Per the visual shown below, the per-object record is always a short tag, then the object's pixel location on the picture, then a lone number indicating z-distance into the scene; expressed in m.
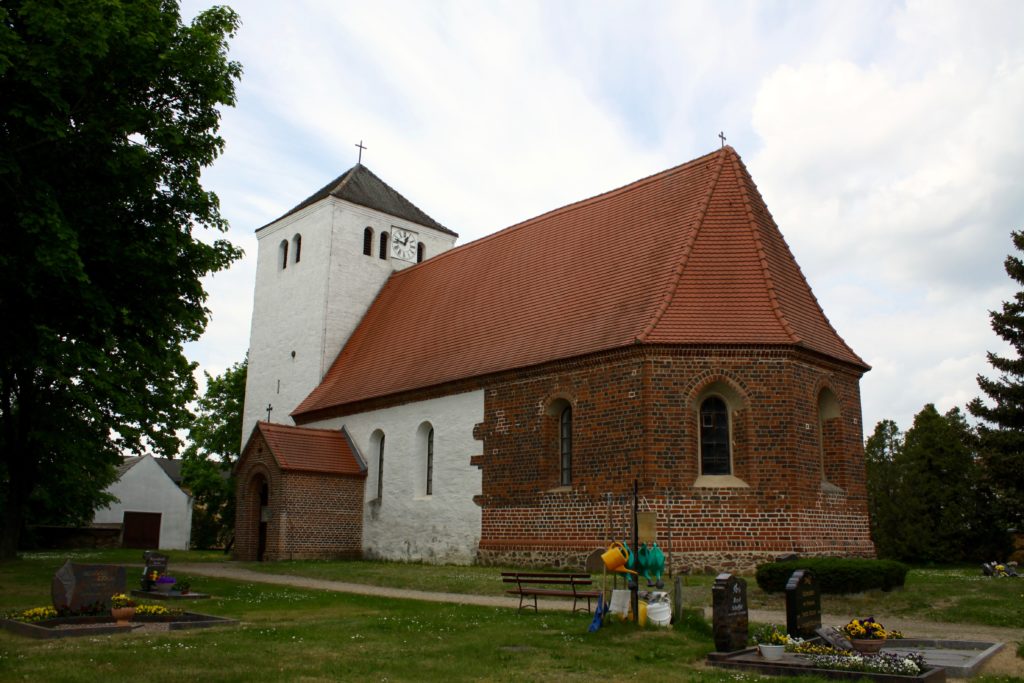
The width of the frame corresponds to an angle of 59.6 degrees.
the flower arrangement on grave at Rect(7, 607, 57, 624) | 11.18
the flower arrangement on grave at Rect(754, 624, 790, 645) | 9.34
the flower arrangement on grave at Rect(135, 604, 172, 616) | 11.75
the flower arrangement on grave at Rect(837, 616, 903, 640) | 9.79
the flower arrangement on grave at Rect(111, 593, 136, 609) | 11.80
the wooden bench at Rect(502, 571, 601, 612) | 12.63
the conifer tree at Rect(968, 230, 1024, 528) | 29.02
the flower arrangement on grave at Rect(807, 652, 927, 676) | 7.86
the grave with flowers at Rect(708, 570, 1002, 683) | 7.99
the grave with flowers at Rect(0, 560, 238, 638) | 11.12
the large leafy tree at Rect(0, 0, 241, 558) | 13.26
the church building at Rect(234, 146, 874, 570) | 18.30
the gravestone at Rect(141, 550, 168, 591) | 15.27
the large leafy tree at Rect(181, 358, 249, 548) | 40.69
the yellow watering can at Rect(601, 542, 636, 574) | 11.27
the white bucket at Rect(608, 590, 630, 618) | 11.33
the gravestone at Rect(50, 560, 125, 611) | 11.30
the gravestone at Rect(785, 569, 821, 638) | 9.87
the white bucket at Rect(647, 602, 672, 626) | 11.10
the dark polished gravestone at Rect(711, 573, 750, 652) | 9.36
